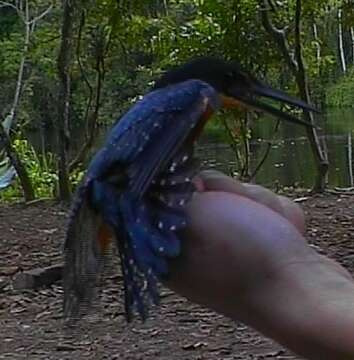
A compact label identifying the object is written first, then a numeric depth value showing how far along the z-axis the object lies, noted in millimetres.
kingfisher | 844
